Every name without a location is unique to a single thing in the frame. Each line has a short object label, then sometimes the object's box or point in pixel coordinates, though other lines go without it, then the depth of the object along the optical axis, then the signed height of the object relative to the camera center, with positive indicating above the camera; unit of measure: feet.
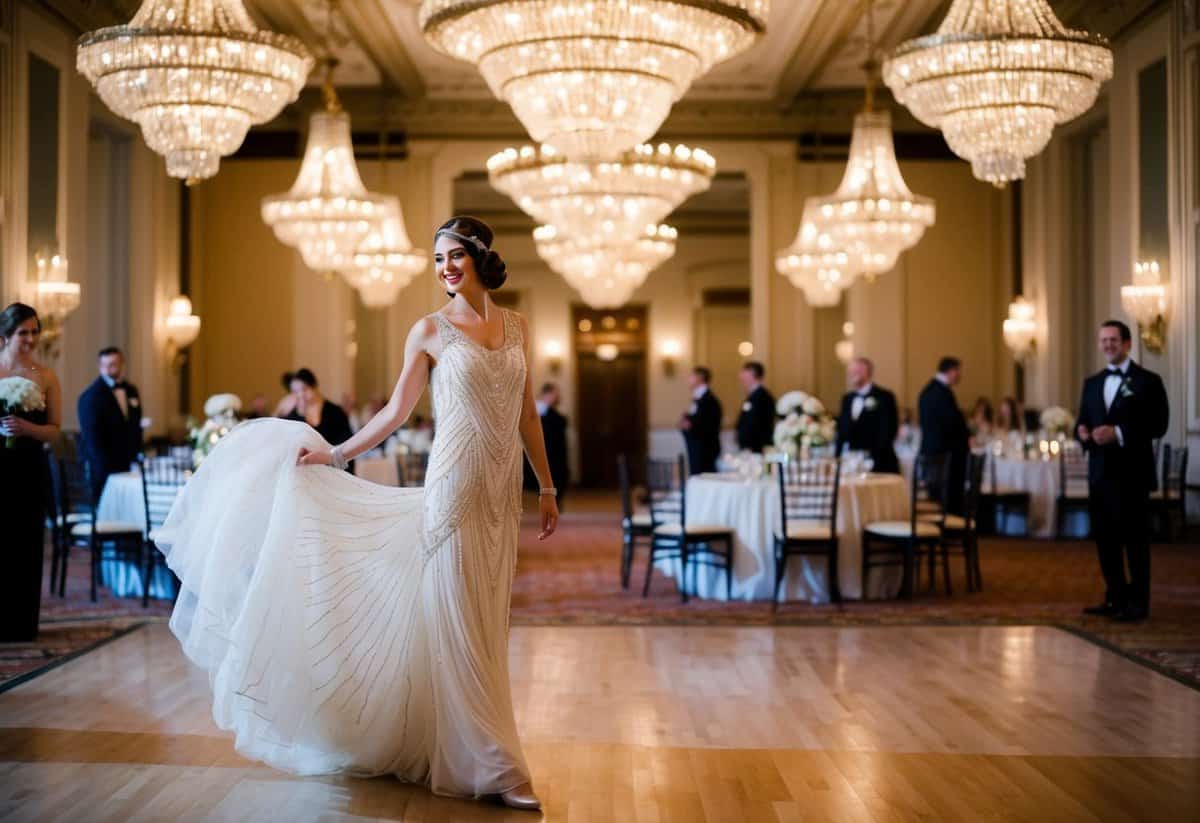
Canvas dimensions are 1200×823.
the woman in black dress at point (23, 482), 22.97 -0.87
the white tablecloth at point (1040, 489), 44.16 -2.03
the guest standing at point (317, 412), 29.76 +0.33
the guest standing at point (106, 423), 32.45 +0.12
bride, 14.19 -1.58
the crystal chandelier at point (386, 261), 45.21 +5.34
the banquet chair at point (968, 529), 31.27 -2.31
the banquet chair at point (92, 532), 29.81 -2.18
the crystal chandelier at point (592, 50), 25.12 +6.90
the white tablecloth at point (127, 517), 30.71 -1.97
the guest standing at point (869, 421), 36.94 +0.11
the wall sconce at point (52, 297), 38.73 +3.61
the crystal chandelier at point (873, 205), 36.96 +5.98
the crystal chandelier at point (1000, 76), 27.27 +6.83
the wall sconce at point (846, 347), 57.36 +3.23
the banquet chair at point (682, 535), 30.22 -2.34
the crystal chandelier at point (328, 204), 37.60 +6.27
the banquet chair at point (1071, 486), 42.73 -1.90
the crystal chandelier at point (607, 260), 47.29 +5.62
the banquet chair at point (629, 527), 31.63 -2.29
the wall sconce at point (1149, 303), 41.52 +3.54
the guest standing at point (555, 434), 54.24 -0.30
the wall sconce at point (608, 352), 77.87 +4.05
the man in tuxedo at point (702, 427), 43.88 -0.04
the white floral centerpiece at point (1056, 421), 44.06 +0.10
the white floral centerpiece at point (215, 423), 29.66 +0.10
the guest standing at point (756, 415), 41.91 +0.31
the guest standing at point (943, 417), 37.70 +0.21
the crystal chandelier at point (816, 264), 43.50 +5.17
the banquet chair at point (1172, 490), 38.27 -1.88
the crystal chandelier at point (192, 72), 27.02 +6.89
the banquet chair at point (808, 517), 29.33 -1.95
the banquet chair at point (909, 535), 30.01 -2.34
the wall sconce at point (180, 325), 51.72 +3.74
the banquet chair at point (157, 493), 29.35 -1.39
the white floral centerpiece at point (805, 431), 32.40 -0.13
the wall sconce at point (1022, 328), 54.24 +3.69
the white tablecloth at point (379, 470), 38.40 -1.21
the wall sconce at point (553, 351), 77.20 +4.09
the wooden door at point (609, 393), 77.97 +1.83
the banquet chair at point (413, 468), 38.14 -1.12
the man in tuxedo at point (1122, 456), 26.23 -0.60
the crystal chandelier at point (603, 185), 36.99 +6.36
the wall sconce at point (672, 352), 77.56 +4.03
